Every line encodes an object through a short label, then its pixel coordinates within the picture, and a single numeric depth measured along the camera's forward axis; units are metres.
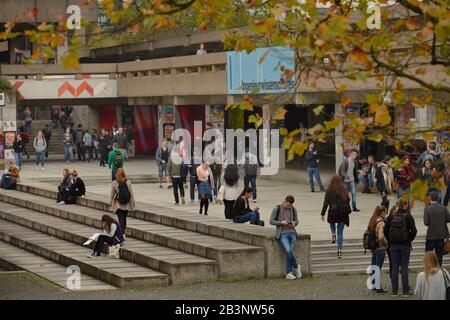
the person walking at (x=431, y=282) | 14.91
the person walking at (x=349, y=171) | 32.47
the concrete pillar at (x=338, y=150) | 38.38
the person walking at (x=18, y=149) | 47.59
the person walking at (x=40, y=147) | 47.72
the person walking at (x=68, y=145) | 52.59
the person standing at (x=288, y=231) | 22.03
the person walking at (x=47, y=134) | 57.22
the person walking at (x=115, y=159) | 35.47
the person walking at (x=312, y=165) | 37.19
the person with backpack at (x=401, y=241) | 20.30
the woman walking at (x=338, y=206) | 24.11
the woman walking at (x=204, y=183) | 29.92
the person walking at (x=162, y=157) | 38.62
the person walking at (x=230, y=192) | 27.12
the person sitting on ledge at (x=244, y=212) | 25.48
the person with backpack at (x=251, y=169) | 33.50
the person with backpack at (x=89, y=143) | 53.59
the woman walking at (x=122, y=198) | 25.06
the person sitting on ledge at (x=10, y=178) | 38.34
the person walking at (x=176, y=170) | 32.38
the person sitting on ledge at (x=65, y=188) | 32.50
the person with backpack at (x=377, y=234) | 20.94
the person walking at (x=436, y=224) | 21.62
